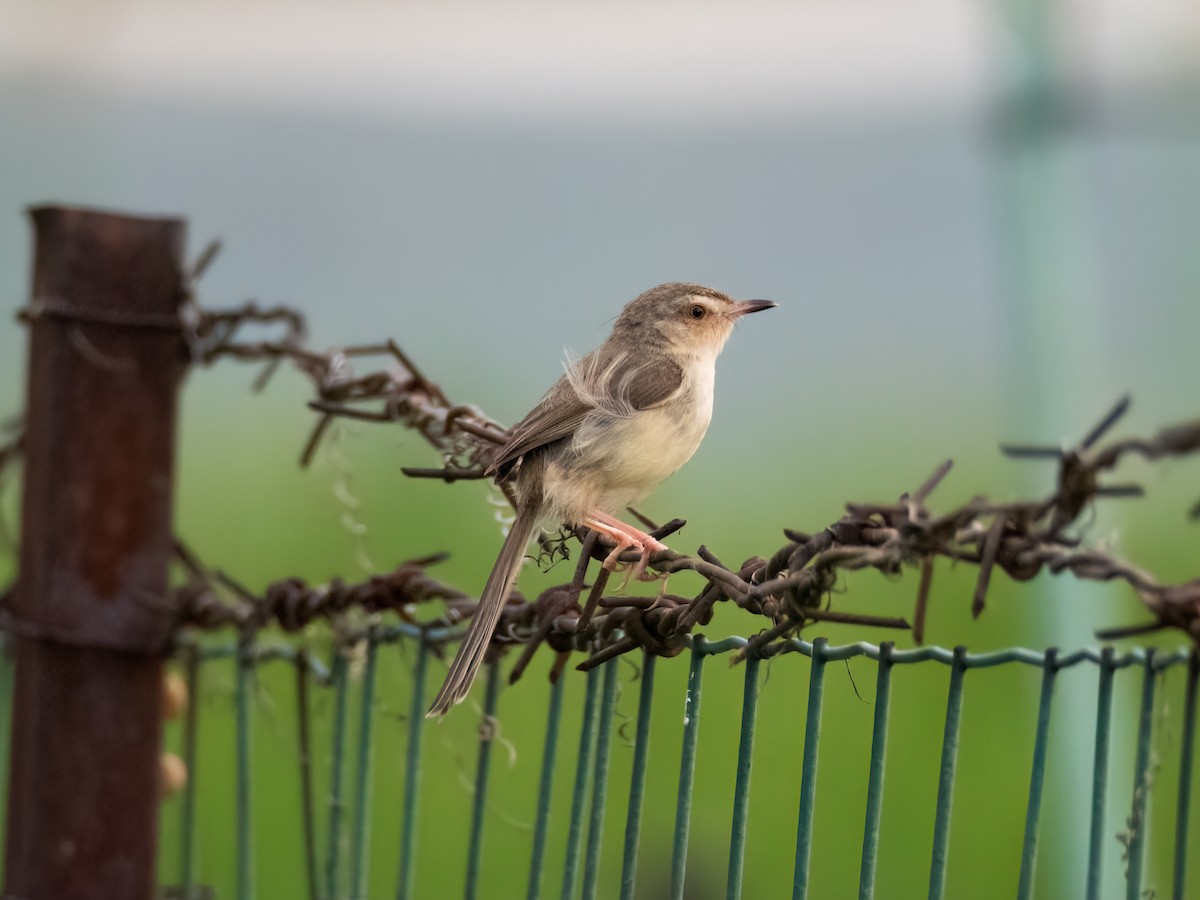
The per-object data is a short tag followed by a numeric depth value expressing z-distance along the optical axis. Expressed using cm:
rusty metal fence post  514
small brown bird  460
